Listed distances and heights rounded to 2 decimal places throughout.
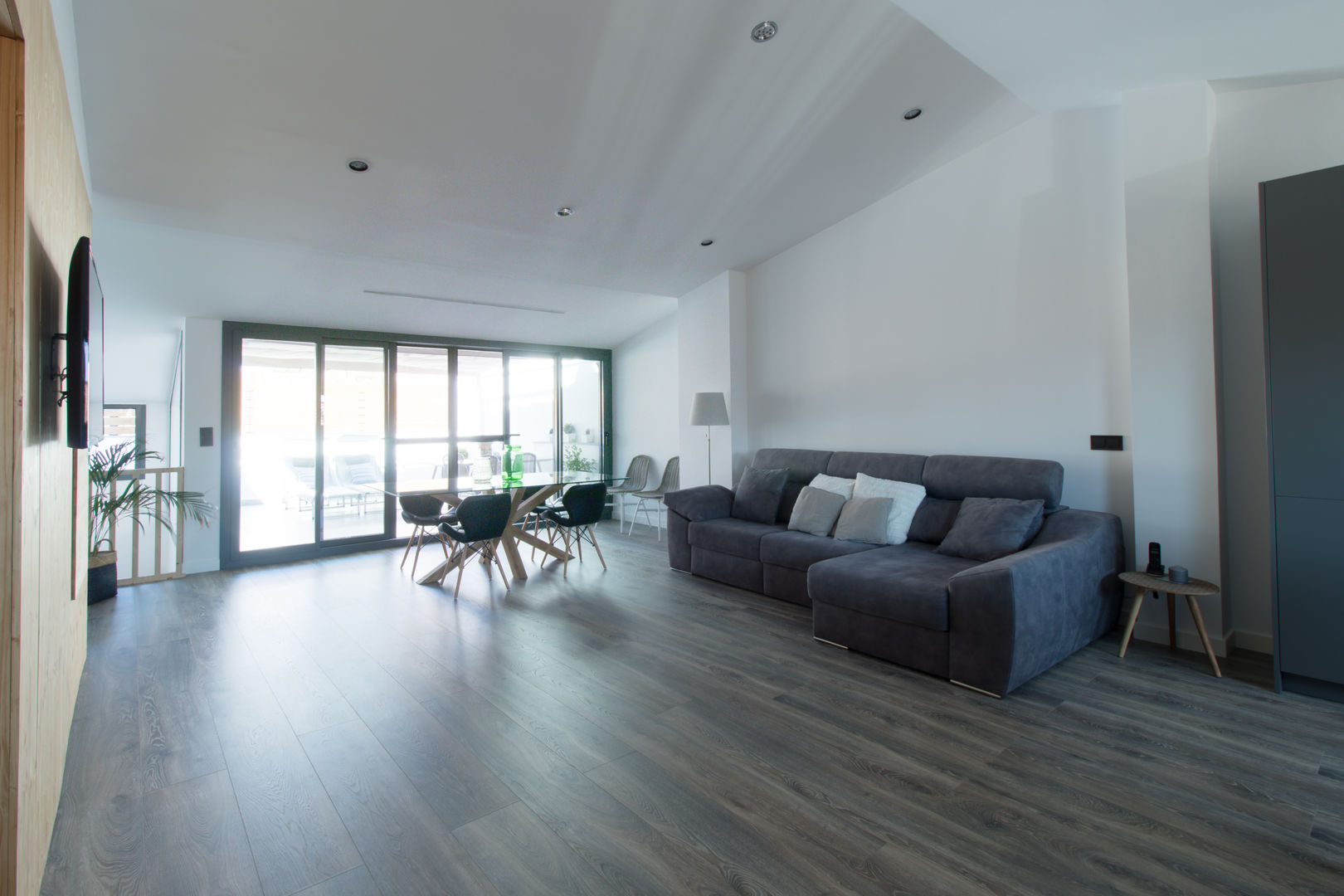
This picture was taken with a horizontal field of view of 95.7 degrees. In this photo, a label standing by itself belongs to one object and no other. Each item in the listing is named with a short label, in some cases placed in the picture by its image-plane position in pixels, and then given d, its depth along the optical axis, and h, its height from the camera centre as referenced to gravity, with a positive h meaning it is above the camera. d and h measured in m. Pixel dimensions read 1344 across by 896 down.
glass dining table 4.73 -0.26
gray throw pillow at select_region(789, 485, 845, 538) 4.27 -0.40
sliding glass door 5.59 +0.38
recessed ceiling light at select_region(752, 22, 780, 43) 2.87 +2.03
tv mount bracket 1.83 +0.29
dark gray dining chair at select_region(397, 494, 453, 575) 4.98 -0.41
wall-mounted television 1.82 +0.36
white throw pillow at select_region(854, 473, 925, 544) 3.99 -0.28
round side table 2.85 -0.66
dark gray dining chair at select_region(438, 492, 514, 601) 4.39 -0.45
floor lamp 5.39 +0.42
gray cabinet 2.49 +0.13
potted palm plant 4.41 -0.29
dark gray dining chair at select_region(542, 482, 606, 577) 4.97 -0.41
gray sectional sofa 2.70 -0.66
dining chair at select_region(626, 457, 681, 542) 6.77 -0.32
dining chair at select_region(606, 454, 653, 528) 7.42 -0.21
